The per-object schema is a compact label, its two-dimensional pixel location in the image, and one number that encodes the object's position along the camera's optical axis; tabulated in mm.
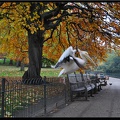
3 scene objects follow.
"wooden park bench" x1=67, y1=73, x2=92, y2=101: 13483
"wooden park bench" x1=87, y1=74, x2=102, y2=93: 18441
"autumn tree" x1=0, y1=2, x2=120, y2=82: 11391
